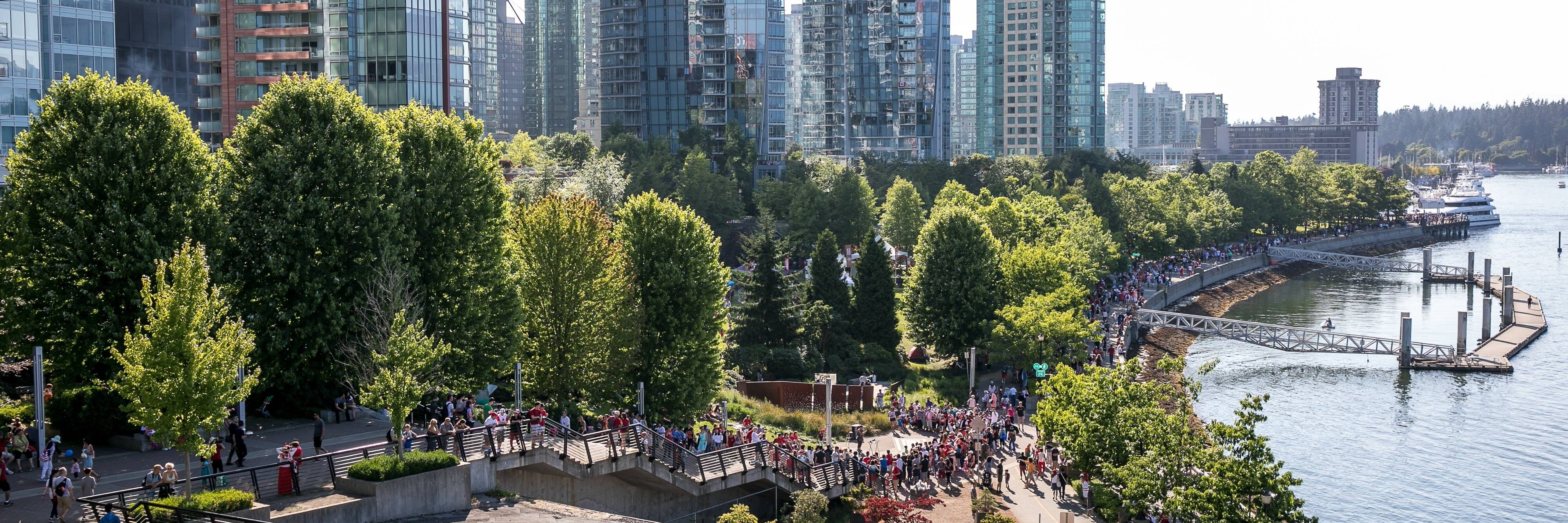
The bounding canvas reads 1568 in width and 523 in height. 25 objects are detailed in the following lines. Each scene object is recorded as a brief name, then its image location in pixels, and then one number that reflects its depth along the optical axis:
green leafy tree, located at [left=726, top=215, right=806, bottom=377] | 64.00
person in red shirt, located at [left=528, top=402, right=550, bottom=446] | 33.47
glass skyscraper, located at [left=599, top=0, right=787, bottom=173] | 145.50
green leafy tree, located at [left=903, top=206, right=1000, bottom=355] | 68.44
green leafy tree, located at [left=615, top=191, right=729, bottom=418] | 45.94
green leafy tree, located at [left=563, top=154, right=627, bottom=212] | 86.12
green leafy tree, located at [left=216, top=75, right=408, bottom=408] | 37.09
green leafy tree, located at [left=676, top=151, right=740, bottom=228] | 106.88
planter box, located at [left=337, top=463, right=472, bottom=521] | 28.95
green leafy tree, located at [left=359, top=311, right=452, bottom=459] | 29.53
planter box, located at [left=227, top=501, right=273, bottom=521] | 26.27
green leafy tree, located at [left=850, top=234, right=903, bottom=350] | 70.31
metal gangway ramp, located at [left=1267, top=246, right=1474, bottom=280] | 128.38
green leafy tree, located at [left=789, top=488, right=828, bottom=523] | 36.19
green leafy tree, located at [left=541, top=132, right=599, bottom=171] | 111.19
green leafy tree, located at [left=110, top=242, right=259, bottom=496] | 26.72
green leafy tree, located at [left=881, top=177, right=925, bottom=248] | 110.50
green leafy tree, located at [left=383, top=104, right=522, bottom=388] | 40.31
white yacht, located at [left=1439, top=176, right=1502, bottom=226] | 197.88
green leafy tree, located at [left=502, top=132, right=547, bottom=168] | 126.55
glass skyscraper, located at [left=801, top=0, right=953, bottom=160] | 198.50
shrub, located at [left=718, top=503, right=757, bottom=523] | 33.41
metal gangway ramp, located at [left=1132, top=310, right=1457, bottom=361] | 81.00
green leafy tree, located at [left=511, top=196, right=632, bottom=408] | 43.75
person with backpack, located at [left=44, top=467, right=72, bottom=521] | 26.31
